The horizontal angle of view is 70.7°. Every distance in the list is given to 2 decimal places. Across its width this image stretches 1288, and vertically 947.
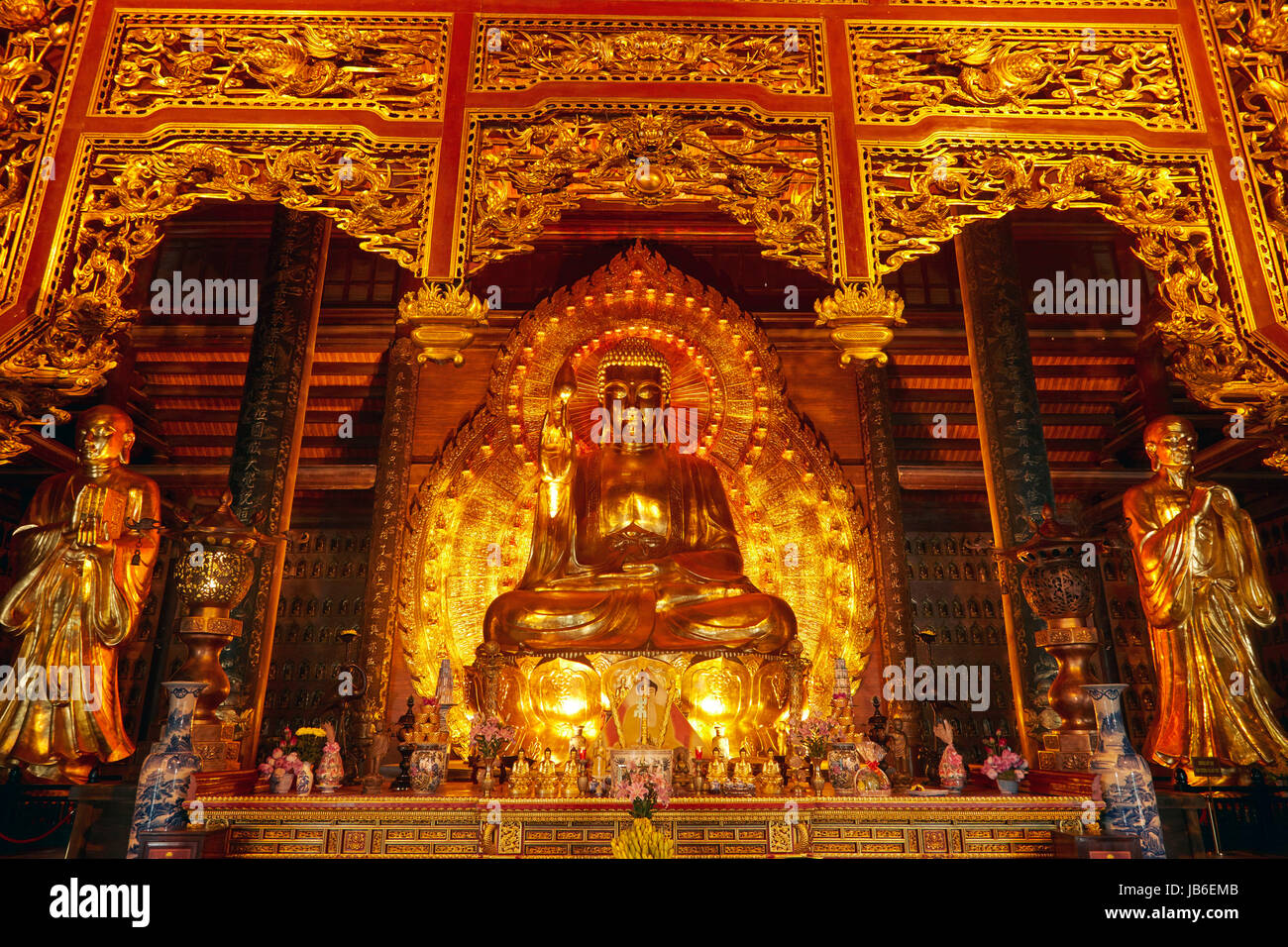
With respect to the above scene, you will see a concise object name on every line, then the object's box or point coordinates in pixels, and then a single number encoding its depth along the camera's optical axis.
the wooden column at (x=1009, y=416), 5.86
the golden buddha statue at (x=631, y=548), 6.24
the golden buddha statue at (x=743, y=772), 4.87
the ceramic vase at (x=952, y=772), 4.80
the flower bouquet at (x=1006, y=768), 4.64
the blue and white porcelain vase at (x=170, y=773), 4.21
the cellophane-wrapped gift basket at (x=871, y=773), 4.70
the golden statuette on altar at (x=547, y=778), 4.70
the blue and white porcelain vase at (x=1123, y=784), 4.21
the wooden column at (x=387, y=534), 6.91
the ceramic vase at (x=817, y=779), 4.71
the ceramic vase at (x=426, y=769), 4.59
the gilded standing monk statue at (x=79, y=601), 4.97
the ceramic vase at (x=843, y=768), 4.70
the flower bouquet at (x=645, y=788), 4.23
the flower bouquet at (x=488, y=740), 4.73
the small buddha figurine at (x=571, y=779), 4.75
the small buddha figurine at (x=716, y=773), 4.88
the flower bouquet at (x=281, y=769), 4.63
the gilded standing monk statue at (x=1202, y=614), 5.02
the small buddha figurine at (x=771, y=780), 4.94
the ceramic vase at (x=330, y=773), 4.70
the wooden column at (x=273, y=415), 5.94
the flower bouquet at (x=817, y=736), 4.77
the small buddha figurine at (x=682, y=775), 4.95
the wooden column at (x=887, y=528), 7.09
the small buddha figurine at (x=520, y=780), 4.72
